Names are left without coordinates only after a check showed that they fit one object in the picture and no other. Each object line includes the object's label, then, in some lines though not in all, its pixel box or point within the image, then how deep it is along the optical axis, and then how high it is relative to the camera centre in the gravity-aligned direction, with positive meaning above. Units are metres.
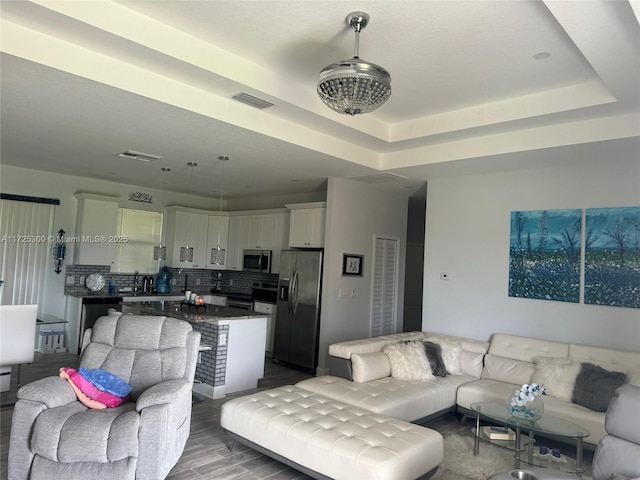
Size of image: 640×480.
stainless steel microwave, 7.42 -0.02
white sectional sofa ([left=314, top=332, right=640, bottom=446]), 3.53 -1.10
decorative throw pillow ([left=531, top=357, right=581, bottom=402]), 3.77 -0.93
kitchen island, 4.55 -0.99
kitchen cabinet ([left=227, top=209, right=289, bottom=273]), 7.29 +0.49
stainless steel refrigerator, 5.82 -0.69
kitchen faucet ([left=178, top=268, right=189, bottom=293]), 8.34 -0.50
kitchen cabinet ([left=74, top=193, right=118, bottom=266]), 6.63 +0.36
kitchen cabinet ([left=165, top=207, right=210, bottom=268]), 7.83 +0.42
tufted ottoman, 2.45 -1.11
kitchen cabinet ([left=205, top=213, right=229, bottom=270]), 8.27 +0.50
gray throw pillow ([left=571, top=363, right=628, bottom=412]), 3.49 -0.93
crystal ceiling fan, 2.31 +1.01
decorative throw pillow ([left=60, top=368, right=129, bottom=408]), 2.78 -0.94
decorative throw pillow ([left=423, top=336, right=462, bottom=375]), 4.53 -0.93
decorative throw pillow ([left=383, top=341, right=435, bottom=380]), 4.17 -0.96
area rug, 3.14 -1.52
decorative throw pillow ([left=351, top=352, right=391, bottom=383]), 3.98 -0.98
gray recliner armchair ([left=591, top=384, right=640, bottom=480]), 2.17 -0.86
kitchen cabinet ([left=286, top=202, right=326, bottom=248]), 6.18 +0.58
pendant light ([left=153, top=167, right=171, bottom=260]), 6.27 +0.02
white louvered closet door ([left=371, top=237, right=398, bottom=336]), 6.38 -0.30
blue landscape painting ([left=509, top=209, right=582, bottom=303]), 4.48 +0.23
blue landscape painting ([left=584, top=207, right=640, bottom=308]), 4.09 +0.22
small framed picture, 5.86 +0.02
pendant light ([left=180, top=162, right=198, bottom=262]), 5.91 +0.04
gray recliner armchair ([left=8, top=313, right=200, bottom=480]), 2.36 -1.06
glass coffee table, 3.03 -1.15
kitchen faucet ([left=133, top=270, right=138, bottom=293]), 7.50 -0.50
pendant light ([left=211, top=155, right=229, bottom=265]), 5.45 +0.02
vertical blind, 6.15 -0.03
